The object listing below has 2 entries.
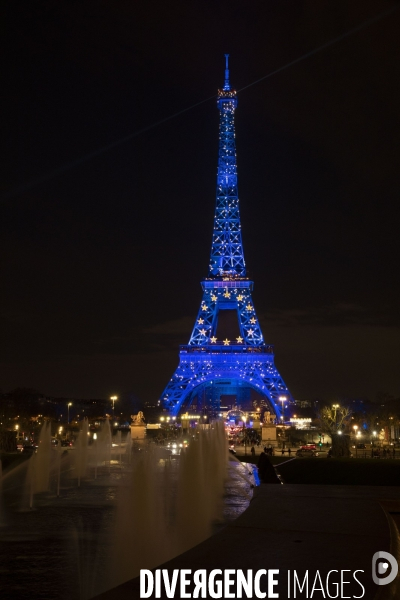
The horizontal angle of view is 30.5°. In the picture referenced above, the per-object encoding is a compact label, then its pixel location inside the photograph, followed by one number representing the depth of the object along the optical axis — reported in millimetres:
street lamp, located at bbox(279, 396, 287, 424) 93875
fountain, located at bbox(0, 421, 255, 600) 13102
